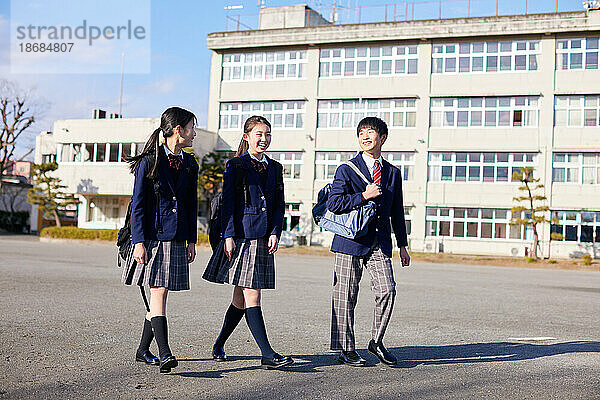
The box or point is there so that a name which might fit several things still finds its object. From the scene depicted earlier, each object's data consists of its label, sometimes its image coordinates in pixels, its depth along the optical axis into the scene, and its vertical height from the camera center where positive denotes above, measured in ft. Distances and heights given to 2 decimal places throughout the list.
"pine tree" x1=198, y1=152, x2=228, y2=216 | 135.64 +5.78
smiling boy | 17.79 -0.85
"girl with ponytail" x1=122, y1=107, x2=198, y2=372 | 16.44 -0.41
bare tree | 160.99 +15.62
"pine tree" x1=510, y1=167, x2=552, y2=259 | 110.32 +1.40
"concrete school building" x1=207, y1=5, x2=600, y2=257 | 126.00 +19.68
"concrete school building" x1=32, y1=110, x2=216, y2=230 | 145.18 +8.88
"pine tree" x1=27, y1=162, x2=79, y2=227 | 141.28 +0.86
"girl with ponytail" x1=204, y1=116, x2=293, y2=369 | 17.29 -0.67
